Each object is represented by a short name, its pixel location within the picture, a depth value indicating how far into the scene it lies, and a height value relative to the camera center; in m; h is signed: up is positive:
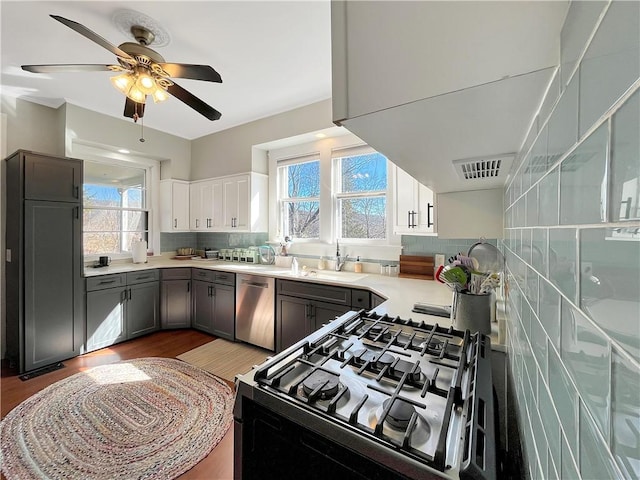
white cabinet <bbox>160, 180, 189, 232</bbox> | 4.06 +0.46
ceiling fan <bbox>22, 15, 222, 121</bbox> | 1.77 +1.13
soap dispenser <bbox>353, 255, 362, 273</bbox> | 2.99 -0.33
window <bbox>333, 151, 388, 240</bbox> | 2.98 +0.48
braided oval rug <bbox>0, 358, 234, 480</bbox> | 1.55 -1.31
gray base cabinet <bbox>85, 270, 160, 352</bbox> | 2.94 -0.85
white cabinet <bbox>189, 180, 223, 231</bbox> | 3.93 +0.47
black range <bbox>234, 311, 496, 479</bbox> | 0.57 -0.44
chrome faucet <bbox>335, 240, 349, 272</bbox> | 3.10 -0.29
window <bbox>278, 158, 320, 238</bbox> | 3.47 +0.53
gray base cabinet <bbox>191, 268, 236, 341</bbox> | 3.24 -0.84
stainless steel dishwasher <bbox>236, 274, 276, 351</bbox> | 2.91 -0.83
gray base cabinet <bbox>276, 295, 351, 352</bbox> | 2.50 -0.79
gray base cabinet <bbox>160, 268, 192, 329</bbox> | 3.53 -0.83
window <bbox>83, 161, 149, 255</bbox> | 3.44 +0.39
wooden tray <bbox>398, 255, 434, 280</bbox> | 2.61 -0.29
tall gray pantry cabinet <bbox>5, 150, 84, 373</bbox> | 2.49 -0.24
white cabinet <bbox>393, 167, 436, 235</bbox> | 2.23 +0.26
